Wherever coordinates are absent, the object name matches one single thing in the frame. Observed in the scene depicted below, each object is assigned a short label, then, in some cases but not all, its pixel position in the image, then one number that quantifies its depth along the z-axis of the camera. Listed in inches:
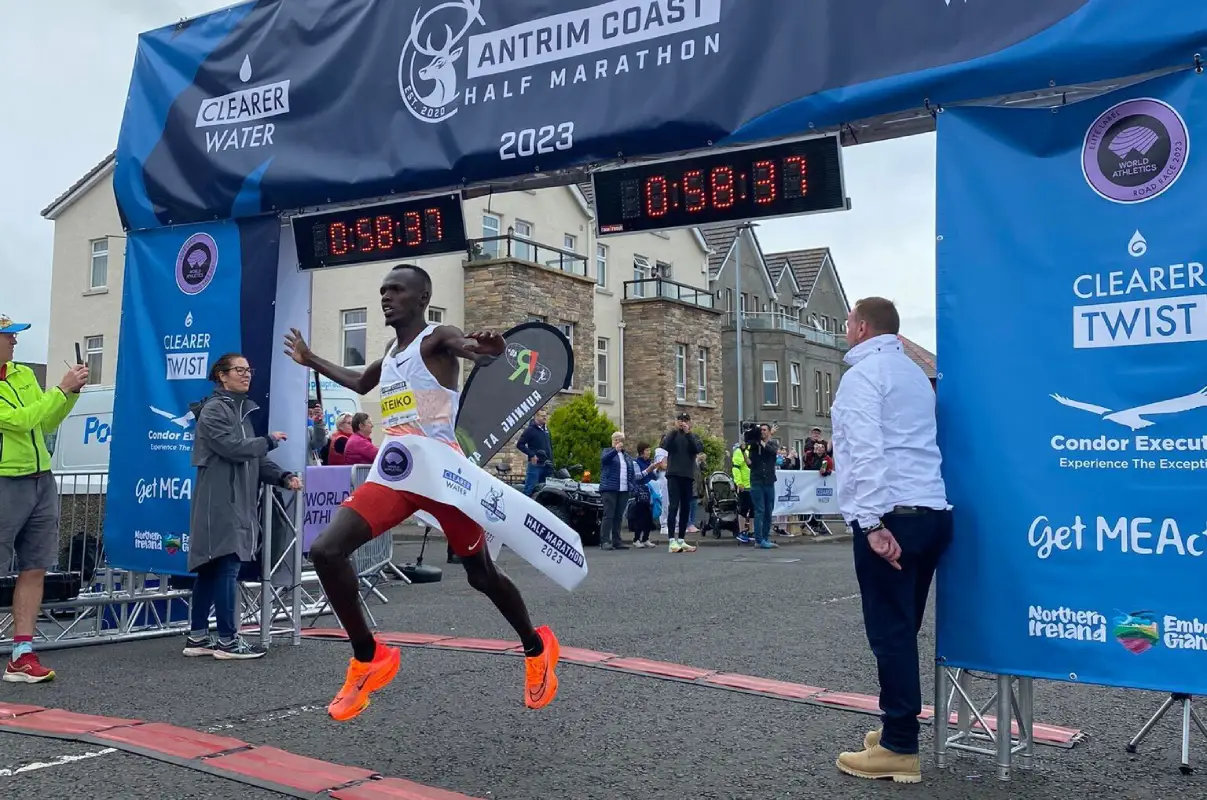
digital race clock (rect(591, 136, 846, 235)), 237.8
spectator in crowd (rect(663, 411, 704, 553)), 735.1
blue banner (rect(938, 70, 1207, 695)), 171.0
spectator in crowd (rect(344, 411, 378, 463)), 477.7
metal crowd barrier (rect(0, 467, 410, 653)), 327.3
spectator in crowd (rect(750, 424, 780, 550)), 725.9
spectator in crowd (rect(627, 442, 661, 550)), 759.7
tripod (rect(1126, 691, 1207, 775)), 183.0
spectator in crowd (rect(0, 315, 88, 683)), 274.8
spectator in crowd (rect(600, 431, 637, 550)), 717.9
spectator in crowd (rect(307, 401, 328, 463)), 555.2
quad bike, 747.4
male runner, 203.0
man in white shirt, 178.9
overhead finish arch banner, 200.8
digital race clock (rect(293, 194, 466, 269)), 301.3
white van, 699.4
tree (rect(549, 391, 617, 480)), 1217.4
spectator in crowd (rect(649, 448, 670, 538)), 875.6
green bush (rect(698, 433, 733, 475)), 1373.4
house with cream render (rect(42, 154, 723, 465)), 1295.5
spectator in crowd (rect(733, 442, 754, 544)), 797.9
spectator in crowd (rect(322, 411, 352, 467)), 503.8
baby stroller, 826.2
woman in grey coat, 306.0
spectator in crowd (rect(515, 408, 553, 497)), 722.8
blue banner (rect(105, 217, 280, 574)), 336.2
